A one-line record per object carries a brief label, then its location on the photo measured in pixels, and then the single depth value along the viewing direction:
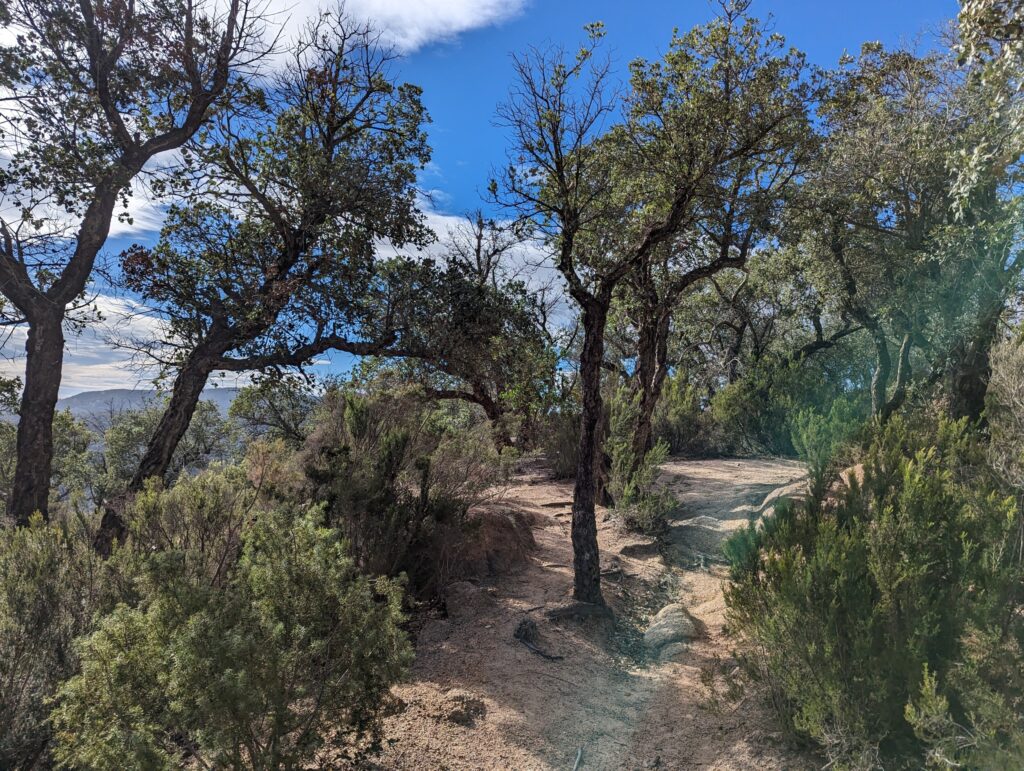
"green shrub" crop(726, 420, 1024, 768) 3.30
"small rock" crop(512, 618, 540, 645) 5.81
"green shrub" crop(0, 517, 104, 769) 3.32
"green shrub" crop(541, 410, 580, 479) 13.52
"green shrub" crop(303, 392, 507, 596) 6.12
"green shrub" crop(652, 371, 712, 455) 16.59
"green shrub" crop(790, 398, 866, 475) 9.59
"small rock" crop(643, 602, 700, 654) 5.91
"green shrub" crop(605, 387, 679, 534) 9.32
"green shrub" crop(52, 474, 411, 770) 2.72
